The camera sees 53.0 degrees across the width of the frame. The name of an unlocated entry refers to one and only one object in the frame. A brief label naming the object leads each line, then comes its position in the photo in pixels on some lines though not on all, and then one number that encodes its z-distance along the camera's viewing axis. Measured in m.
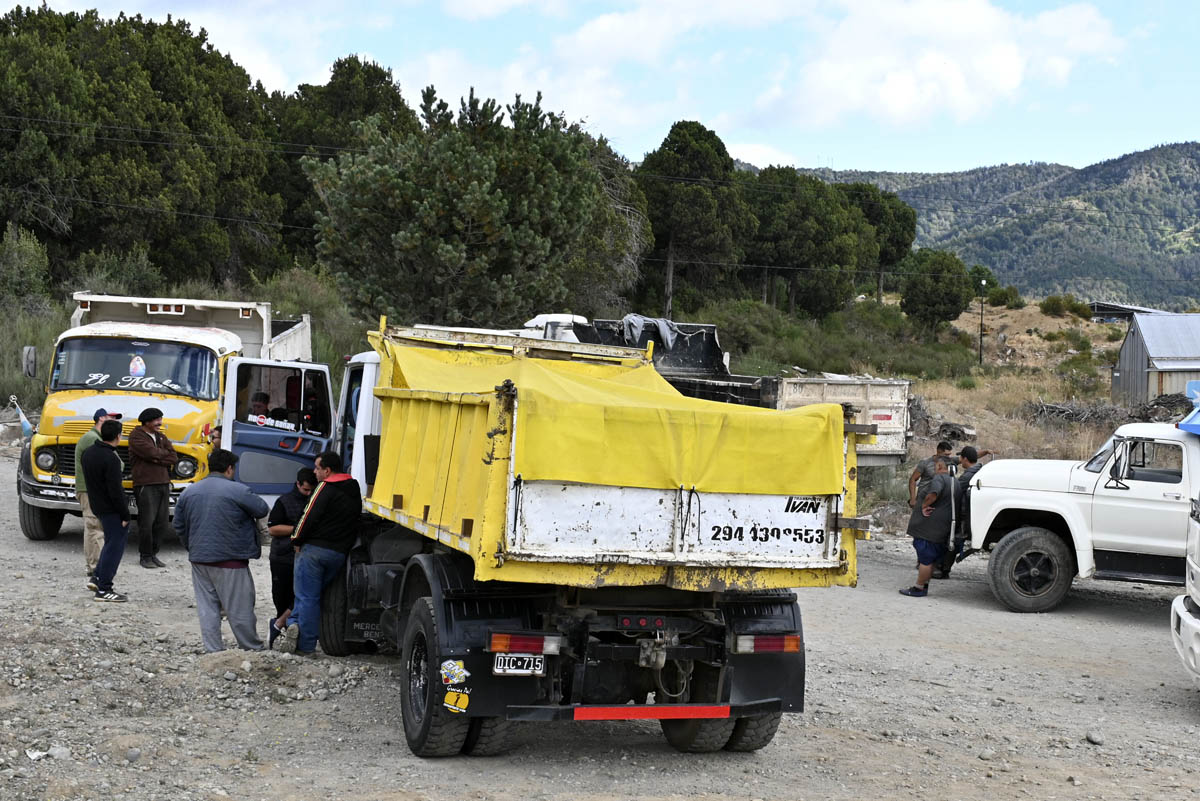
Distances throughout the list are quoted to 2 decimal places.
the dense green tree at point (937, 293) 70.81
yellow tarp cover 5.81
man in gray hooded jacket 8.56
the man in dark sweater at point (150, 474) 12.13
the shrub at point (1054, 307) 79.00
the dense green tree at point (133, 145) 38.38
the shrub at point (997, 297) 82.88
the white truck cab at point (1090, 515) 12.16
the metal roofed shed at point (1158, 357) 39.03
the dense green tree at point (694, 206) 56.91
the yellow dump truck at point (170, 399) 13.20
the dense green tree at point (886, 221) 83.06
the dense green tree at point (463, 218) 26.39
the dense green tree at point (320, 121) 48.91
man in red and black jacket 8.31
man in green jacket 11.05
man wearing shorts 13.33
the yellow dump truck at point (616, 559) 5.82
